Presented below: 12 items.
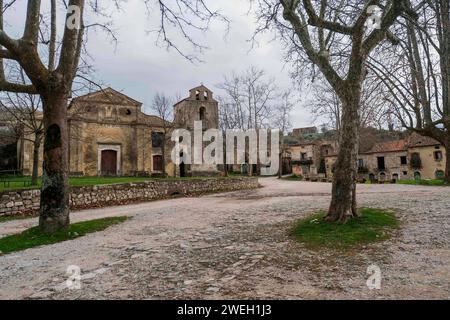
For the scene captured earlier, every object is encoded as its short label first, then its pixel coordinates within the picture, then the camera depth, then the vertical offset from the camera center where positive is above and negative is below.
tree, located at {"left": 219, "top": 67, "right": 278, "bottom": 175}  35.67 +6.53
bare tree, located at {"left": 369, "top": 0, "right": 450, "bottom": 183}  14.58 +3.96
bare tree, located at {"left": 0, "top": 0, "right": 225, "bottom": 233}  7.00 +1.74
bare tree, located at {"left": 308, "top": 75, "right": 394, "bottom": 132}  14.74 +2.99
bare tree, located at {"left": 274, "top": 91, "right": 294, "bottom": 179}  41.34 +5.49
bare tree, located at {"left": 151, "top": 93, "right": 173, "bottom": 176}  31.80 +5.93
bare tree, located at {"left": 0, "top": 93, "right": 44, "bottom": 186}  17.83 +3.45
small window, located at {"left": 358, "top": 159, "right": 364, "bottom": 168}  46.03 +0.98
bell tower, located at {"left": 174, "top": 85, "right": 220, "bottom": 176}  34.44 +6.09
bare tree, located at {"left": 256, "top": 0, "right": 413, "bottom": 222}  6.75 +2.11
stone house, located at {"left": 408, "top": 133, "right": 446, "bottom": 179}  37.00 +1.50
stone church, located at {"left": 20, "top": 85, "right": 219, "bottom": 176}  31.00 +3.56
